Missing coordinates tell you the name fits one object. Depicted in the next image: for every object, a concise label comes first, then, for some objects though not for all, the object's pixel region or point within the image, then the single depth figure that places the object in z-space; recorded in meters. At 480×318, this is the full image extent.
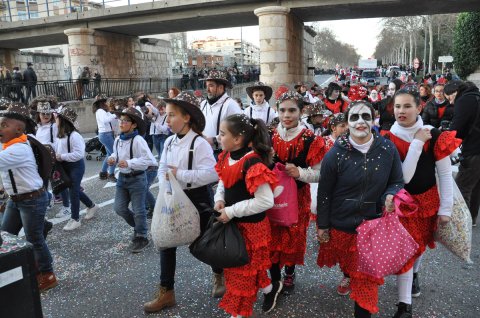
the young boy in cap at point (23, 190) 3.32
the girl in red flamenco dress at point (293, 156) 3.13
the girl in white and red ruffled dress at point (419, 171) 2.72
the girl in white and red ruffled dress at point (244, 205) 2.73
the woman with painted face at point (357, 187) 2.62
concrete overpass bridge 15.20
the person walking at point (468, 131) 4.44
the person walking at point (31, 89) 14.42
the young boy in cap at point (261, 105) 6.48
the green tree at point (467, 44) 23.36
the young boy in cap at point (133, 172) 4.45
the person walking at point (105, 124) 8.52
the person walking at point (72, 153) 5.11
